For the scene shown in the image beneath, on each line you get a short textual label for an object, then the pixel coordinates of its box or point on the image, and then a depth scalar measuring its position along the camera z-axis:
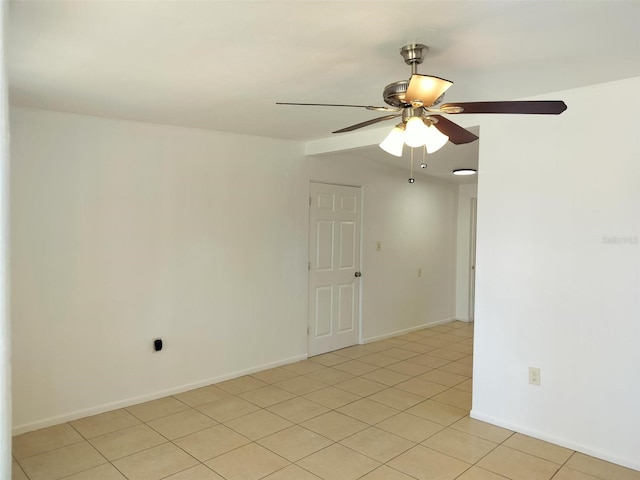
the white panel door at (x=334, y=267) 4.98
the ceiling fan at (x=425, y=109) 1.81
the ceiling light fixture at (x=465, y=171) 5.57
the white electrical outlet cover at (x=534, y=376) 3.05
